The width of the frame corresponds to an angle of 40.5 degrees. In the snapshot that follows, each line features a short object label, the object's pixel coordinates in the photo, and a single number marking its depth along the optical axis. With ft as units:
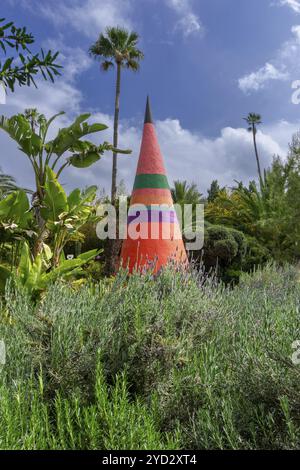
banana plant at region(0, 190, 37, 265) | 27.53
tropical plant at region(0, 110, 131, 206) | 30.91
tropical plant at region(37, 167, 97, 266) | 28.02
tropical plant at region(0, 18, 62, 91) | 12.26
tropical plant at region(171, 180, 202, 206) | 81.76
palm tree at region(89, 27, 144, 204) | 73.92
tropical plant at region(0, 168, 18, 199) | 64.35
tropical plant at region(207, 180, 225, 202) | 130.41
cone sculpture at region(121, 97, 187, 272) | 38.17
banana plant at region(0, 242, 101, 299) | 24.16
